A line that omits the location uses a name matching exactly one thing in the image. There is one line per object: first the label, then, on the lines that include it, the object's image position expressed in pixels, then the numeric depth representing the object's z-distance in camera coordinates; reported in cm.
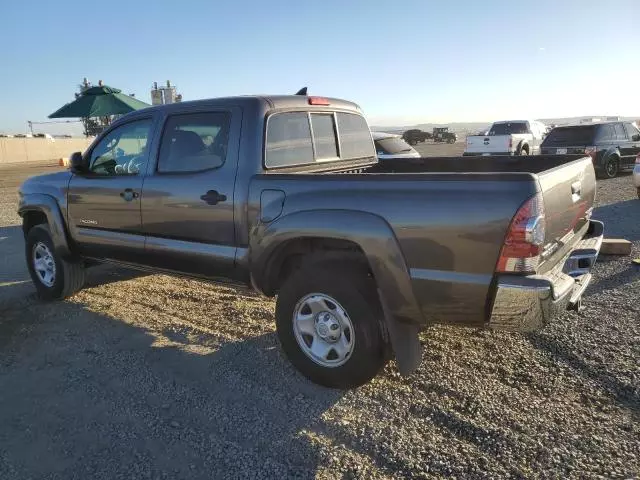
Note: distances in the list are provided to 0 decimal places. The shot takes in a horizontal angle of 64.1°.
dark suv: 1444
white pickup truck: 1650
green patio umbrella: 1355
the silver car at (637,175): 1049
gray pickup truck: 277
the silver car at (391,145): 1043
